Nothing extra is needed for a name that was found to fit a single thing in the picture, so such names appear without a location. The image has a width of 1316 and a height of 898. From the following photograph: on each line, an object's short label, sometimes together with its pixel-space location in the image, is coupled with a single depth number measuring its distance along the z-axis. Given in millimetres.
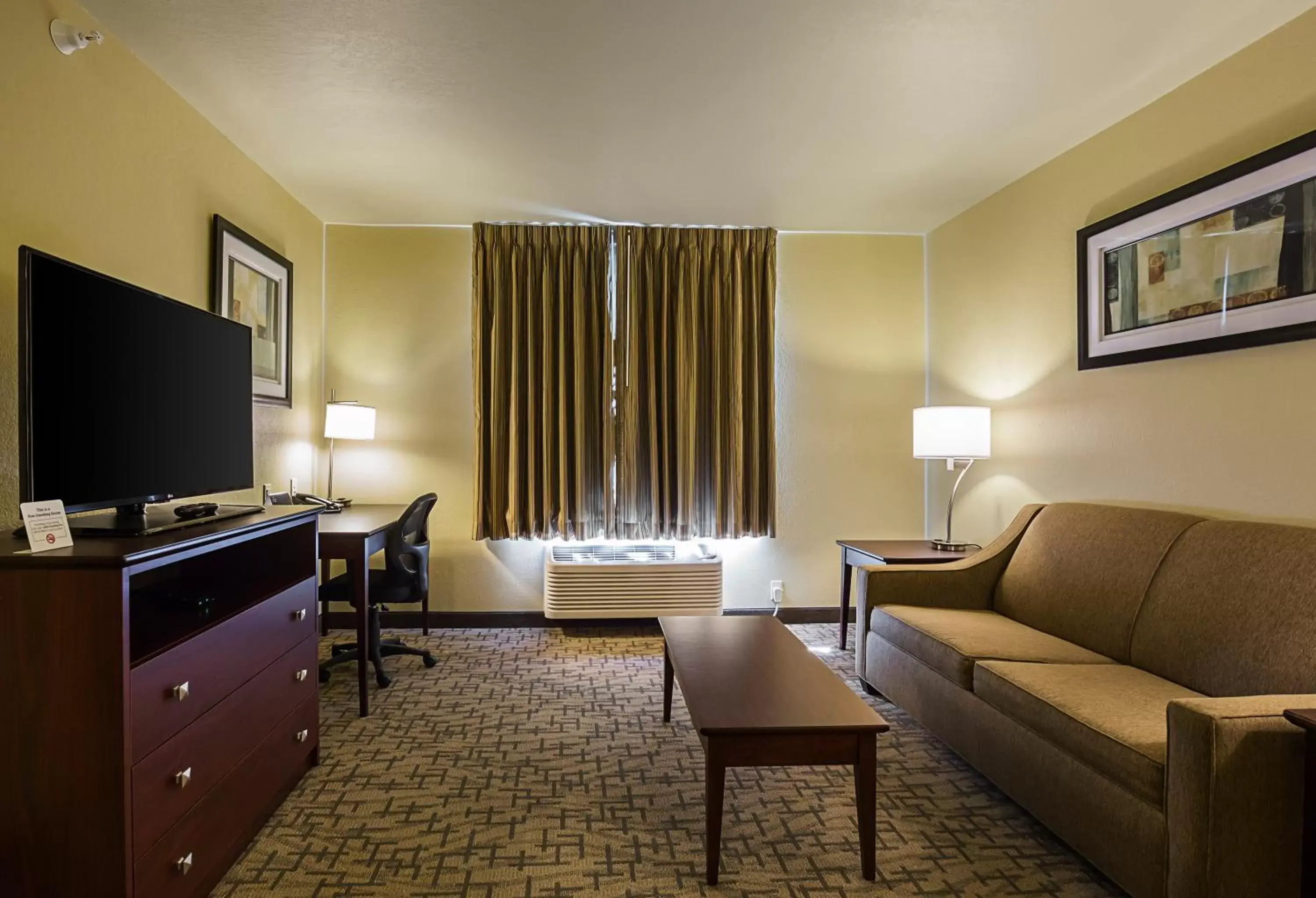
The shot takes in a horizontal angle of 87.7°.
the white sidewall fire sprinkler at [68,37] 2041
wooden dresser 1390
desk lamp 3707
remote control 1872
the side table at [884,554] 3297
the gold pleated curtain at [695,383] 4211
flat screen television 1512
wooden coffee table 1784
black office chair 3268
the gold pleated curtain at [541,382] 4137
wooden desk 2840
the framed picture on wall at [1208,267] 2123
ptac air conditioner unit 4070
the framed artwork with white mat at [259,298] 2992
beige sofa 1449
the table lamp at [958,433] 3375
